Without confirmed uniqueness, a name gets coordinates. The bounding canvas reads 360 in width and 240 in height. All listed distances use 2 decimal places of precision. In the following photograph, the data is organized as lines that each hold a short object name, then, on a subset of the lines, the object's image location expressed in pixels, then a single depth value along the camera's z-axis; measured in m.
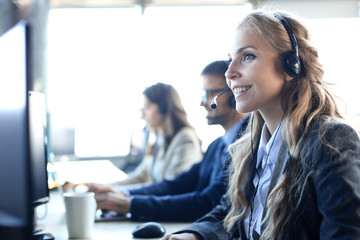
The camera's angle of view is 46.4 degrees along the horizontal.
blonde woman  0.89
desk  1.31
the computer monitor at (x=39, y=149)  1.26
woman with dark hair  2.58
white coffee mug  1.28
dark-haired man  1.58
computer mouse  1.28
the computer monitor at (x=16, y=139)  0.58
